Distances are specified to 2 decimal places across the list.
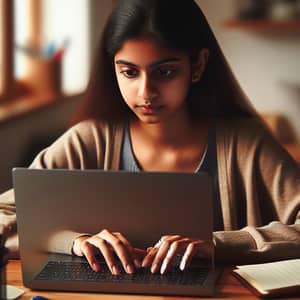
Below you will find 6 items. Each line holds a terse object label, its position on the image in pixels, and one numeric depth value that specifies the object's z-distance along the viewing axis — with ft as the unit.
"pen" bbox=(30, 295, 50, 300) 4.52
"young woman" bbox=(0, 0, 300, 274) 5.24
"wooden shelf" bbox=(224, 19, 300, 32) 11.26
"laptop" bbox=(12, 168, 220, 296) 4.54
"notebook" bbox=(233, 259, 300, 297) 4.55
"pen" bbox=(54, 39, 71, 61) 10.85
